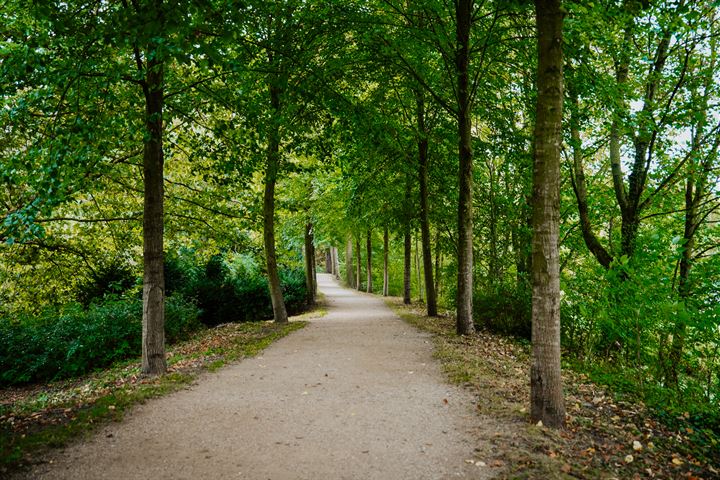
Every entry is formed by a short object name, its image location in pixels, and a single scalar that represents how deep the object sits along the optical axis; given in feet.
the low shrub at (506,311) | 38.04
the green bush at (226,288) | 55.52
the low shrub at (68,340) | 32.01
